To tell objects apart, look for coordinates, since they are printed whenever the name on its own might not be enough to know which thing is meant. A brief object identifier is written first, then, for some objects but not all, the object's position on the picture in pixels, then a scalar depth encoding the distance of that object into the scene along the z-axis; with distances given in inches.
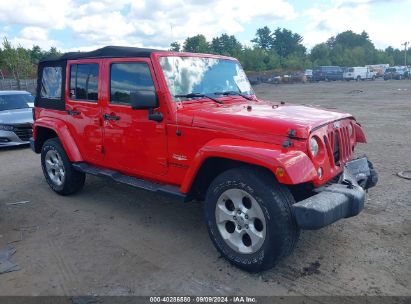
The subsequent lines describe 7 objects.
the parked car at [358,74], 2031.3
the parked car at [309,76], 2090.3
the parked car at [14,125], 376.2
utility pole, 3637.8
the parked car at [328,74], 2080.5
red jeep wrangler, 130.2
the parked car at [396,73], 2080.5
